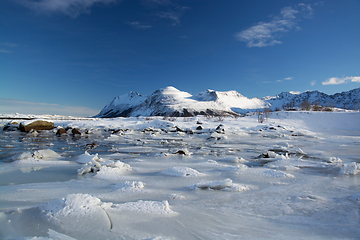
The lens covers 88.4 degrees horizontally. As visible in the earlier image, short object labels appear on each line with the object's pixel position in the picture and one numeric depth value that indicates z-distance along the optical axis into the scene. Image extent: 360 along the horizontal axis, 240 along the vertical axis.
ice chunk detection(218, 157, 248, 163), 4.77
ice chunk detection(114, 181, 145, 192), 2.56
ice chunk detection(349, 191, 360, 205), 2.16
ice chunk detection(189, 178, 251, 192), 2.66
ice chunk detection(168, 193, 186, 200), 2.33
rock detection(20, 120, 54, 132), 14.16
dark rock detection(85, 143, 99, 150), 6.96
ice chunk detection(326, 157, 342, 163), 4.36
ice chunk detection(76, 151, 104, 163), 4.34
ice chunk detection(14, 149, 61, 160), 4.33
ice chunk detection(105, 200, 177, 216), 1.83
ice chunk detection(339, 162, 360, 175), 3.40
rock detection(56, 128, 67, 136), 12.20
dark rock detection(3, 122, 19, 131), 14.44
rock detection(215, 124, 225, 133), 13.68
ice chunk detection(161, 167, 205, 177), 3.40
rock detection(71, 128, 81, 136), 12.77
